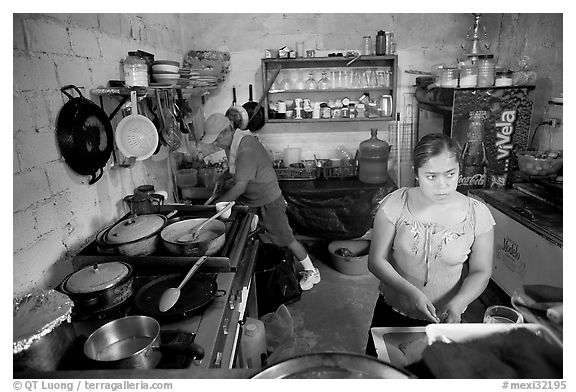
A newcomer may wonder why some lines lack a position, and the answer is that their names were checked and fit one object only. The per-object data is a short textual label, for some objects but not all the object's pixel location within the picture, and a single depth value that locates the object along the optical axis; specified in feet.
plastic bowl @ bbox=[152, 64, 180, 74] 7.09
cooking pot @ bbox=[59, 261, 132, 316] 3.95
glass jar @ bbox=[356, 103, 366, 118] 11.62
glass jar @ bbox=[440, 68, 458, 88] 9.25
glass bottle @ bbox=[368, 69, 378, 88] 11.58
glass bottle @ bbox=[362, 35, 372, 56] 11.29
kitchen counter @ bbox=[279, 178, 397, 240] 10.99
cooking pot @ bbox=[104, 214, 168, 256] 5.02
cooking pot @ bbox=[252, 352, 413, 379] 2.33
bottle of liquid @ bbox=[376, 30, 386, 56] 11.00
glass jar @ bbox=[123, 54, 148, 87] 6.52
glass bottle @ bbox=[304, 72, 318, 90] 11.62
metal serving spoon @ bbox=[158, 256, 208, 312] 3.96
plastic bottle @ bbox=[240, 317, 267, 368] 5.57
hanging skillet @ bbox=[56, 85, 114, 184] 4.96
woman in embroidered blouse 4.25
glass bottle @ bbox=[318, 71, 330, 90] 11.58
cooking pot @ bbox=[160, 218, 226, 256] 4.98
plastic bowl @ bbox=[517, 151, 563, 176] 7.25
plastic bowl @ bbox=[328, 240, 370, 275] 10.80
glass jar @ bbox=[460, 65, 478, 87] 8.82
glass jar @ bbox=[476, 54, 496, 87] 8.84
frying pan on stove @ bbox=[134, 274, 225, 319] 3.98
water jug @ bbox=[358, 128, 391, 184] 11.60
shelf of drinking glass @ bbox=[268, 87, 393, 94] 11.40
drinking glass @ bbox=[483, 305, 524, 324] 3.50
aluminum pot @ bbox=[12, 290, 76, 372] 2.66
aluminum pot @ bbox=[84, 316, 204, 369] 2.99
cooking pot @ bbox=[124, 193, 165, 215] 6.21
